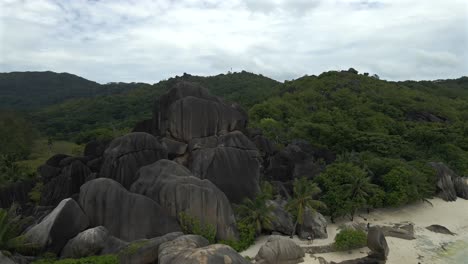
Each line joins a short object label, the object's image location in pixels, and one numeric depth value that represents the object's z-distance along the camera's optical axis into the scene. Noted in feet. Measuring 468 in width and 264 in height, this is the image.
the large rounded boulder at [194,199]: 94.73
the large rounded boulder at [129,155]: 109.70
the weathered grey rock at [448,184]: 157.38
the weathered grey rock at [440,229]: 122.21
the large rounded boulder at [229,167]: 114.93
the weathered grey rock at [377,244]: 94.48
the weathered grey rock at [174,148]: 126.31
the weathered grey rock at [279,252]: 86.69
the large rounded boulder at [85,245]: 79.46
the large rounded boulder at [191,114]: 128.47
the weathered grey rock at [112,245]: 80.53
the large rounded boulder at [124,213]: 88.53
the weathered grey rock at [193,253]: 58.03
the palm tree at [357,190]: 122.42
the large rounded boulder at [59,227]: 81.05
